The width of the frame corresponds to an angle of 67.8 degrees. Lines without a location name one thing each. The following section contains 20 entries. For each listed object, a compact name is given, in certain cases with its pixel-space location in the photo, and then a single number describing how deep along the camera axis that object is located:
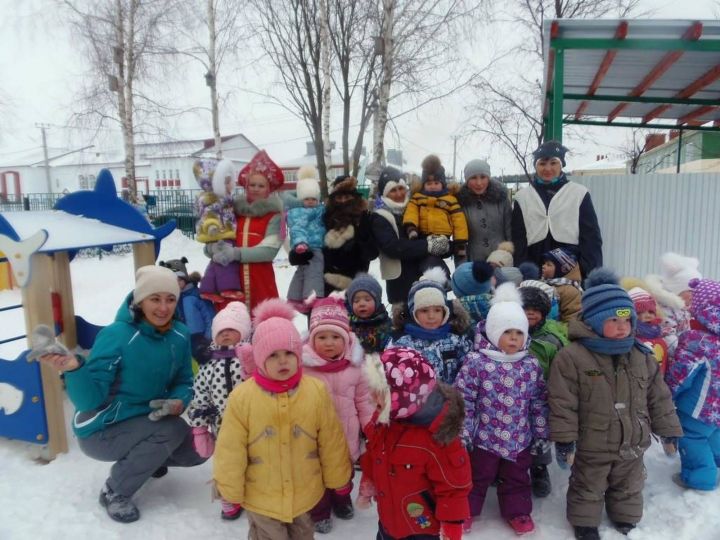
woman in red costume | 4.28
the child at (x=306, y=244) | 4.21
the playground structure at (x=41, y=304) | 3.52
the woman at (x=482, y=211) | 4.39
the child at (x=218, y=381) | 2.90
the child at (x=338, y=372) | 2.85
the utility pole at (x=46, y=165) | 43.03
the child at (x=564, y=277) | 3.77
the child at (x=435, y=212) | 4.27
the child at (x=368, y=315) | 3.43
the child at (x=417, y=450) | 2.20
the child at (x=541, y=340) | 3.20
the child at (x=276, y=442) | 2.35
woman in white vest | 4.30
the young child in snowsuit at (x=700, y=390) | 3.17
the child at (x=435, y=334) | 3.05
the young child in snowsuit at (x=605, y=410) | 2.77
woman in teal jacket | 3.03
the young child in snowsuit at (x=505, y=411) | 2.83
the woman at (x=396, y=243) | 4.18
